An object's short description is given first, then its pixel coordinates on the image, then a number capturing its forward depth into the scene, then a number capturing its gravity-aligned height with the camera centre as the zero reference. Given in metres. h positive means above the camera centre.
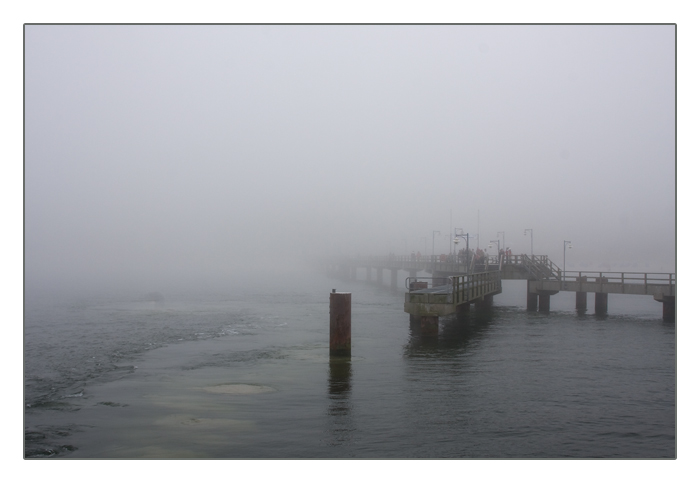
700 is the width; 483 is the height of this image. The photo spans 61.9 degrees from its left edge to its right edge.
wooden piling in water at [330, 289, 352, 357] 20.59 -2.62
